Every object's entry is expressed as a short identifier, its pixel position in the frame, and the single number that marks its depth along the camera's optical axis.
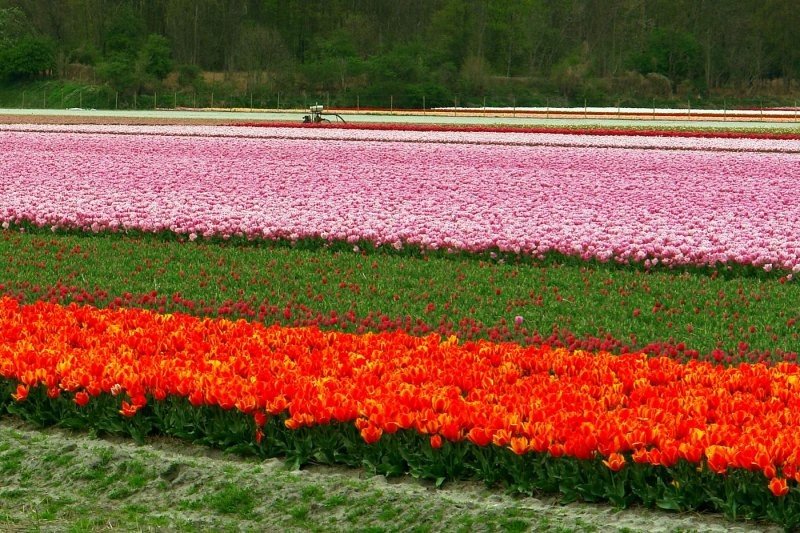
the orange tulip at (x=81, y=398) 13.26
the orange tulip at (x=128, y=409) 12.95
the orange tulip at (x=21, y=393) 13.55
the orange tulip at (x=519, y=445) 10.97
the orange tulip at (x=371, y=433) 11.62
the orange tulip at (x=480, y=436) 11.24
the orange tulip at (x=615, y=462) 10.62
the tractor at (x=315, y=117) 84.61
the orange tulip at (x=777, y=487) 9.93
